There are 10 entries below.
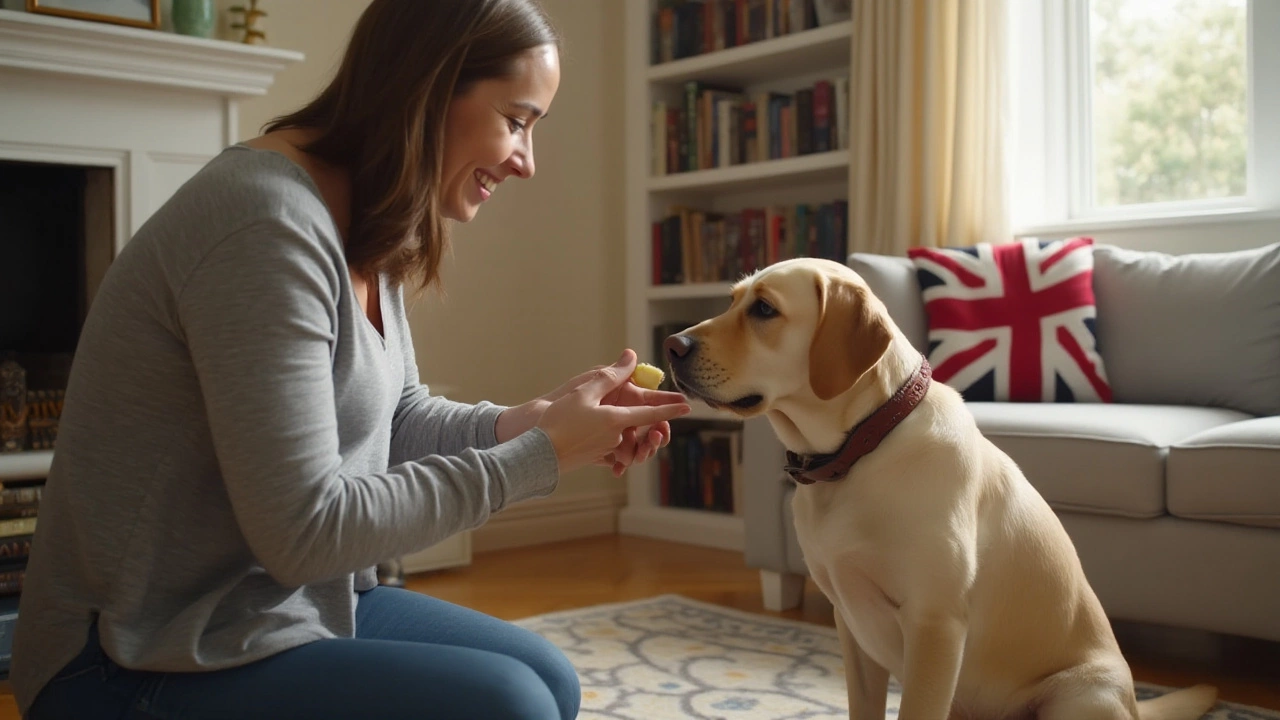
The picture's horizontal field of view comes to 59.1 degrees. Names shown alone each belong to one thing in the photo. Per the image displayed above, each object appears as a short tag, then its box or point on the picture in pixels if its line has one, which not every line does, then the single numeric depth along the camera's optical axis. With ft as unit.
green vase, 9.89
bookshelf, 12.58
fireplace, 9.02
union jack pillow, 9.02
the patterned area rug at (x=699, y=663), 6.77
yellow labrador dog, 4.52
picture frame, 9.20
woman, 3.22
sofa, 6.94
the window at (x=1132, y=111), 10.75
